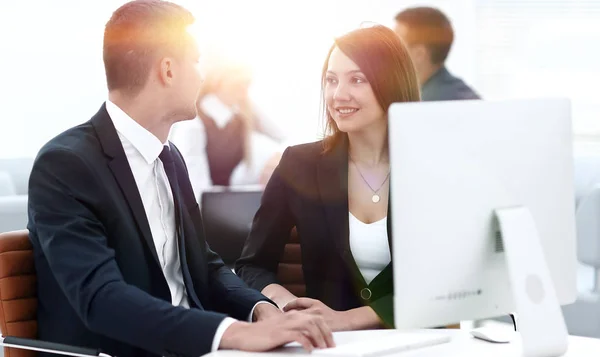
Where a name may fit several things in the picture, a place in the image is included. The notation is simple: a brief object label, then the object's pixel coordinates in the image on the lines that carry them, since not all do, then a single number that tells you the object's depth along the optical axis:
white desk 2.31
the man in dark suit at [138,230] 2.34
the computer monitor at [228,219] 3.44
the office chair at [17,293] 2.57
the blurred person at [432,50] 4.90
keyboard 2.29
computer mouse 2.44
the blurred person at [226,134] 4.86
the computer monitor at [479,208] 2.20
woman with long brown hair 2.91
